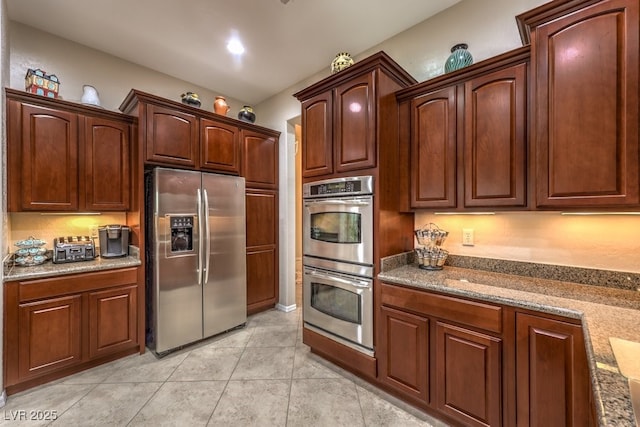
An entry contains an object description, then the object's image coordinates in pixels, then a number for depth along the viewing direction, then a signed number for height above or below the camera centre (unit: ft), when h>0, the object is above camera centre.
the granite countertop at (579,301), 2.18 -1.51
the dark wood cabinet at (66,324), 6.33 -2.96
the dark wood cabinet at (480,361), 4.13 -2.78
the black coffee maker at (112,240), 8.40 -0.87
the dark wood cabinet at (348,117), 6.43 +2.59
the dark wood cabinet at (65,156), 6.88 +1.66
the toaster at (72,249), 7.67 -1.08
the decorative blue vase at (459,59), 6.33 +3.74
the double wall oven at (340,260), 6.52 -1.28
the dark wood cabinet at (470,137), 5.34 +1.71
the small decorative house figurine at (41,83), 7.29 +3.70
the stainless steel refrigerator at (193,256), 8.06 -1.45
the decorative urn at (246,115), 11.15 +4.19
